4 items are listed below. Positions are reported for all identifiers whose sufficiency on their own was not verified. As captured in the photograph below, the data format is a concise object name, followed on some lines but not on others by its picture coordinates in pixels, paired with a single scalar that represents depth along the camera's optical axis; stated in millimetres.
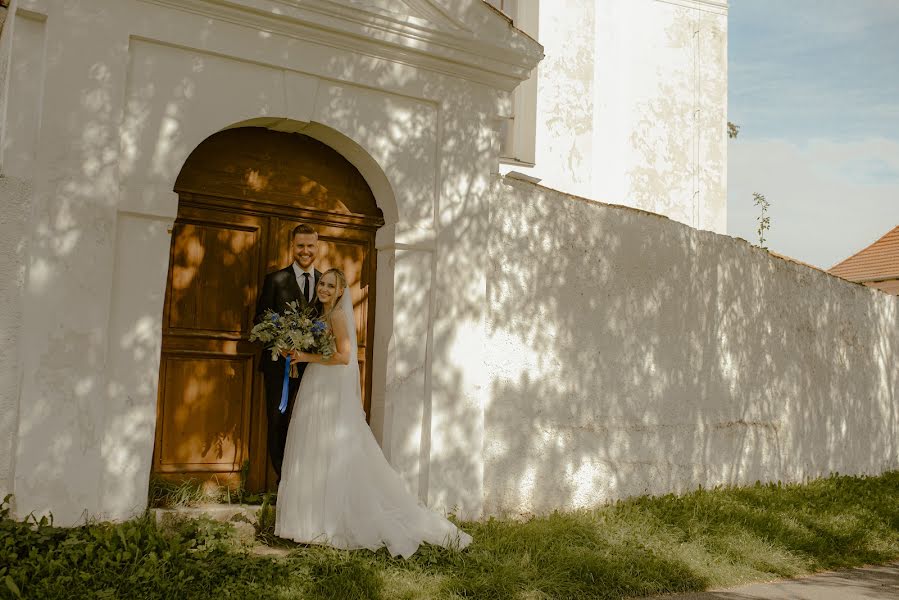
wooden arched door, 5980
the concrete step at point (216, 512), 5531
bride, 5754
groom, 6156
